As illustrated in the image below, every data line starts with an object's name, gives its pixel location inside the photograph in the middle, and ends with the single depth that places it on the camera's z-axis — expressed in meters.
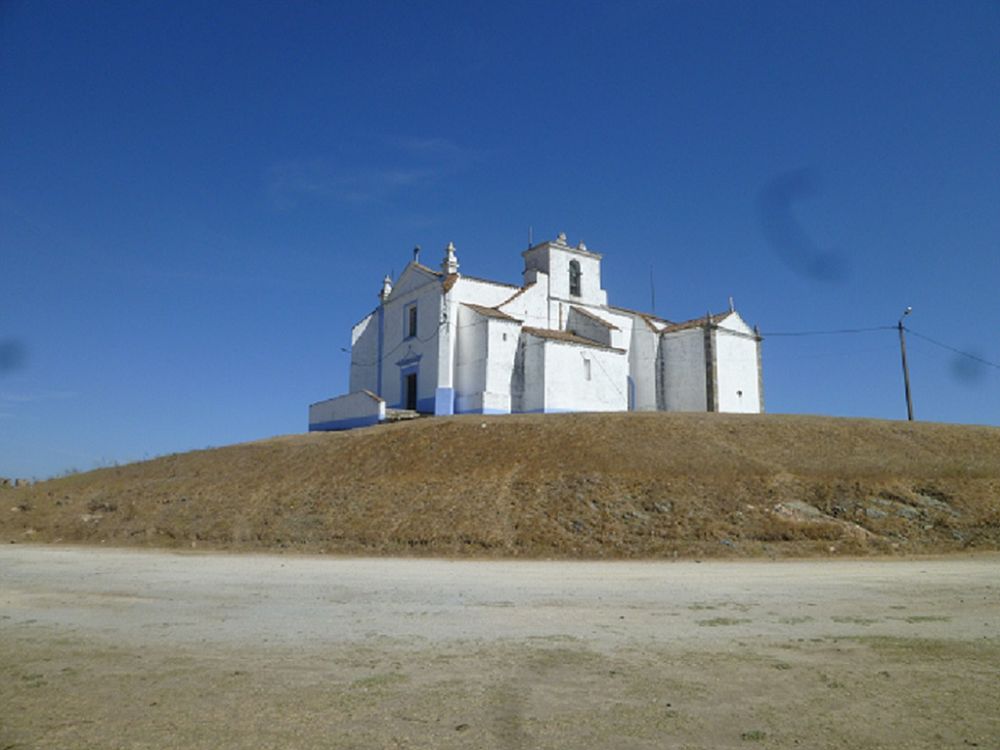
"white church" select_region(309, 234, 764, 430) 38.72
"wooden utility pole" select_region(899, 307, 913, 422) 37.24
